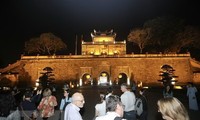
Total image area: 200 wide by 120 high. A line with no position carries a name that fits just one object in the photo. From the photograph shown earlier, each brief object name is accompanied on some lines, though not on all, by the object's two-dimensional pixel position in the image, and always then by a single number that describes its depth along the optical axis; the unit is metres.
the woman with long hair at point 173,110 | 1.63
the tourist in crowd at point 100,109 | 3.50
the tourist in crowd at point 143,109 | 4.73
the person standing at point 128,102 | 4.17
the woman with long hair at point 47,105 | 3.81
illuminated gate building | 23.52
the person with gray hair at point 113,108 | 1.91
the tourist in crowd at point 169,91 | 6.30
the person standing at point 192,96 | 7.27
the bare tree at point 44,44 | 26.77
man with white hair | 2.52
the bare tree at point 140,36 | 26.62
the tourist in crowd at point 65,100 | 4.60
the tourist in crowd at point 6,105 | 2.56
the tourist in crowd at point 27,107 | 3.46
